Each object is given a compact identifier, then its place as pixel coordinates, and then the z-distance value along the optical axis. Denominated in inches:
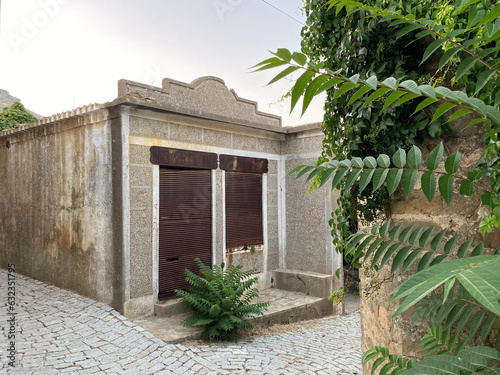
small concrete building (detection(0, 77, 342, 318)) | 248.1
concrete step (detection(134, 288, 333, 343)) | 223.2
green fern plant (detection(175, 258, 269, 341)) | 228.8
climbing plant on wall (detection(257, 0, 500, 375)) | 28.0
